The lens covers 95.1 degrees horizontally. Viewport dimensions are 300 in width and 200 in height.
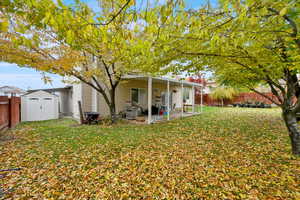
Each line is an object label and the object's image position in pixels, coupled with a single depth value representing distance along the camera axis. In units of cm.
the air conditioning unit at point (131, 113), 945
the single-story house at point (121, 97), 977
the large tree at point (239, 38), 239
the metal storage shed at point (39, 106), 918
